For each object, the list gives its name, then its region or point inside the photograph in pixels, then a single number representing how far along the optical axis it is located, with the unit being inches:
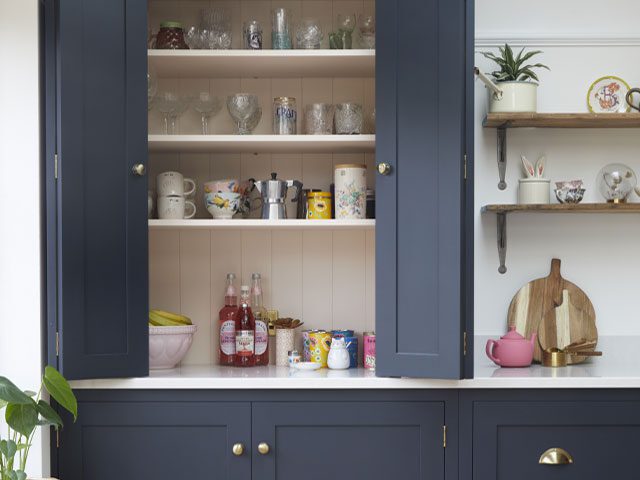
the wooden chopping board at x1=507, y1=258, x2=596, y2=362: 115.5
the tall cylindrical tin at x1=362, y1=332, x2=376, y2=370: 106.3
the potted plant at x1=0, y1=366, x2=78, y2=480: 85.3
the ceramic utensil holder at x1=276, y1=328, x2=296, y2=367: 111.7
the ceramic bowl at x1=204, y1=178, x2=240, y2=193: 108.4
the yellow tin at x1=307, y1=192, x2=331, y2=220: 109.1
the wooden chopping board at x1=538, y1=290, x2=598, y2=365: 114.8
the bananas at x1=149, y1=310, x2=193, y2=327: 106.8
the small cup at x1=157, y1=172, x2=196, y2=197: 107.3
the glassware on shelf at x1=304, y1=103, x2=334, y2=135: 109.4
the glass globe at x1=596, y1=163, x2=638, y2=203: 112.0
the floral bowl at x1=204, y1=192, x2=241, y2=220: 108.4
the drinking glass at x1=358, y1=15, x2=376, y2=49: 107.9
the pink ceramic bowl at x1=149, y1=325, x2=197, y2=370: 104.8
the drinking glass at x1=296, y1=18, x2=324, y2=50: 107.7
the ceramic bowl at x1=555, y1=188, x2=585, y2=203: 110.0
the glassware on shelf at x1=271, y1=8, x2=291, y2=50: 107.6
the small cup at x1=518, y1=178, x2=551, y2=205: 111.7
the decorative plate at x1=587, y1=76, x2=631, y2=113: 116.3
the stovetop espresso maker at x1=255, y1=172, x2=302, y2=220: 107.3
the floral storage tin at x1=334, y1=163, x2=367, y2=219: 105.9
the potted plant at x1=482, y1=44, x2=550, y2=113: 110.0
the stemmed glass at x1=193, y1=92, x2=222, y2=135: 110.5
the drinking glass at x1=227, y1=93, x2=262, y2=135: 108.1
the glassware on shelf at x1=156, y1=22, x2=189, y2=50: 108.4
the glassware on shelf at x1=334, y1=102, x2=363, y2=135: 108.1
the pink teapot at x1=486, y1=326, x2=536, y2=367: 106.1
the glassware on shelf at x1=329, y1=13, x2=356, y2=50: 108.3
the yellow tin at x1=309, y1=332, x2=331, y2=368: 109.2
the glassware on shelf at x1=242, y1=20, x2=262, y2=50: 107.9
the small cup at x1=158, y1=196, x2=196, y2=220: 107.0
